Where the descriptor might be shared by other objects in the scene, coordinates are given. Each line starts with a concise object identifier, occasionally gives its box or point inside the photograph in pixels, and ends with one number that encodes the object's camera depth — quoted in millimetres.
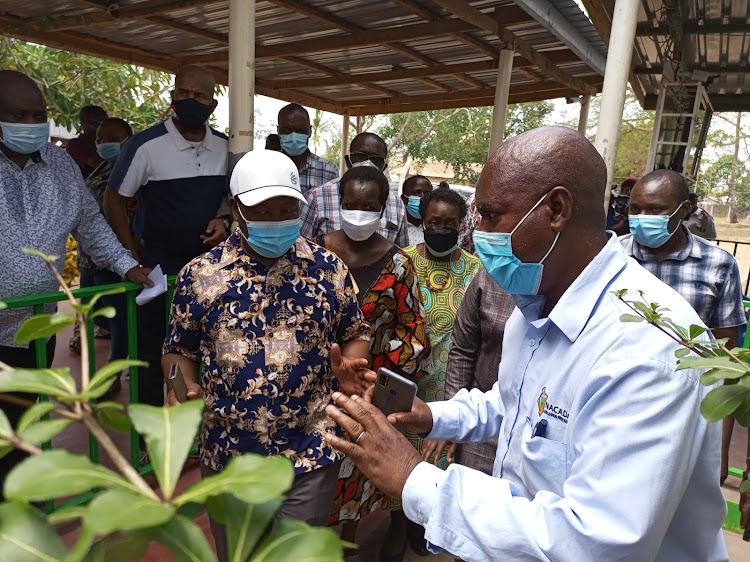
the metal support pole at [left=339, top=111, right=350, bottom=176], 11554
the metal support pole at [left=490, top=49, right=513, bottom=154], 6402
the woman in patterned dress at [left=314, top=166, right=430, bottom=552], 2643
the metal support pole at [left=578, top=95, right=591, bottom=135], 9078
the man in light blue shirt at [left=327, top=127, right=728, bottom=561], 1038
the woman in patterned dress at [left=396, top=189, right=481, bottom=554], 2938
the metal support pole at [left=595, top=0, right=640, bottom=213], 4379
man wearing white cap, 1942
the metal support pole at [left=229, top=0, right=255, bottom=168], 3494
